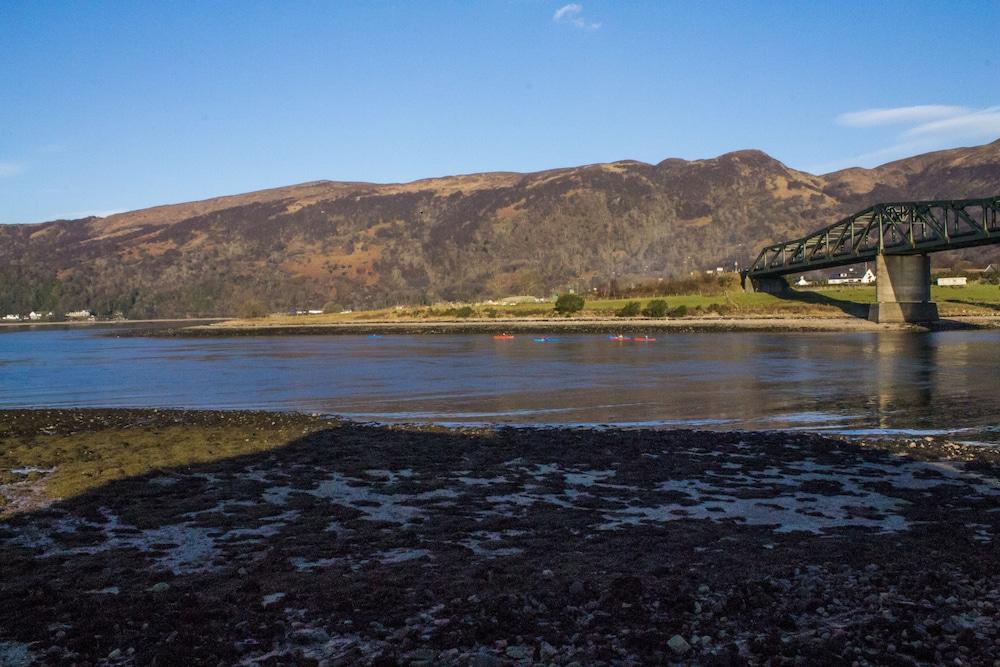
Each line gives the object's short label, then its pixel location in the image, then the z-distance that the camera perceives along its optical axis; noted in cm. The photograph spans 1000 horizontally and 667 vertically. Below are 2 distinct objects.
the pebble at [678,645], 894
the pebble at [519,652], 895
